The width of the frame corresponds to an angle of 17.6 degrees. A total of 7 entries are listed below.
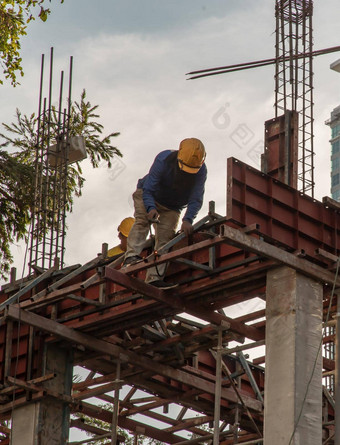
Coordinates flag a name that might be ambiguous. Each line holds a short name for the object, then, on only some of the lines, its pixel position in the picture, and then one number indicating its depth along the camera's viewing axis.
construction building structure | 18.64
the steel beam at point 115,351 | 21.66
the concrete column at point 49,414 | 22.30
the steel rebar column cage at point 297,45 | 30.60
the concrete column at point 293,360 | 18.16
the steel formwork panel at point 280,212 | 18.73
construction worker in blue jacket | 19.72
